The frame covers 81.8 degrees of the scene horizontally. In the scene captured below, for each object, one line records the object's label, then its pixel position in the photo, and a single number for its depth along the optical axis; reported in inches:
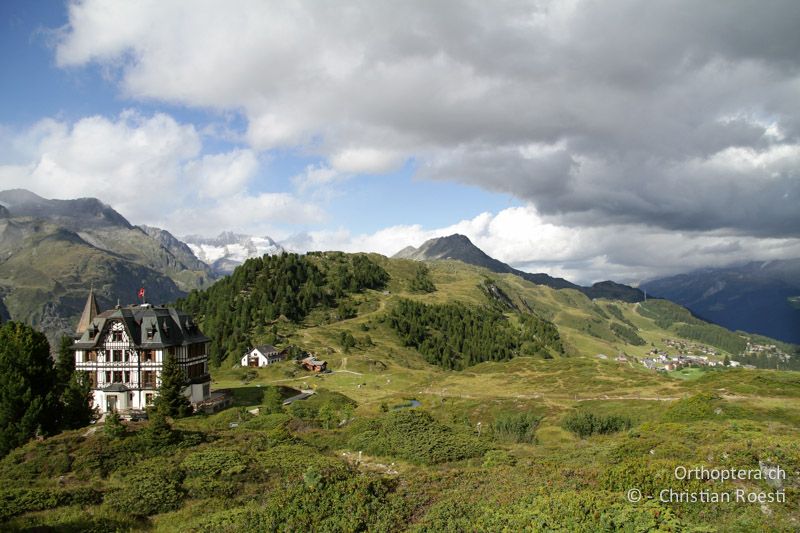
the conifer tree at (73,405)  1927.9
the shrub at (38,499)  933.3
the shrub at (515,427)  2220.7
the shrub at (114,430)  1461.6
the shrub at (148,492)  1000.2
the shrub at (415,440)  1515.7
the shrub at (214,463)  1193.4
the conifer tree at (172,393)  2407.4
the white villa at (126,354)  2787.9
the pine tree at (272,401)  2758.6
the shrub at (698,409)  2113.7
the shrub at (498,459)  1295.5
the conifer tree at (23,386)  1724.9
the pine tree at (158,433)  1434.5
